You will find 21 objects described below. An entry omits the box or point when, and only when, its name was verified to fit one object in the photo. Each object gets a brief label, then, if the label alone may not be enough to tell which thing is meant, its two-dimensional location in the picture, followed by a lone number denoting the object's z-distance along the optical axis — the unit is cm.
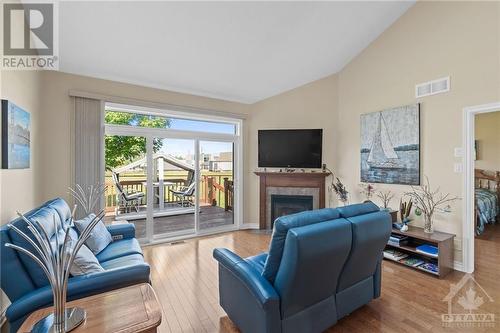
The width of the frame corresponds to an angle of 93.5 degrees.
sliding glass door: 392
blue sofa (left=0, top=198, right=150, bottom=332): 147
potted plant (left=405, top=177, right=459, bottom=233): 320
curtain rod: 342
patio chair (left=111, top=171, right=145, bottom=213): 391
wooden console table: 288
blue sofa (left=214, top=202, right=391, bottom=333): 152
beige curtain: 340
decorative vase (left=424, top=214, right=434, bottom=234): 319
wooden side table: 121
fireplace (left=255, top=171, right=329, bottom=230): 469
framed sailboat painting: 351
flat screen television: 459
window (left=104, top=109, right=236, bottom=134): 387
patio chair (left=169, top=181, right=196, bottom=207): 457
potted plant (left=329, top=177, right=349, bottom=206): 435
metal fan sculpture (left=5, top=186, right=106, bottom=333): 116
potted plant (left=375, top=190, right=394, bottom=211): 387
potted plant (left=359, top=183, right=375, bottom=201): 409
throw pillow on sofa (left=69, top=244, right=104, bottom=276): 174
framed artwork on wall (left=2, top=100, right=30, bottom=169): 203
